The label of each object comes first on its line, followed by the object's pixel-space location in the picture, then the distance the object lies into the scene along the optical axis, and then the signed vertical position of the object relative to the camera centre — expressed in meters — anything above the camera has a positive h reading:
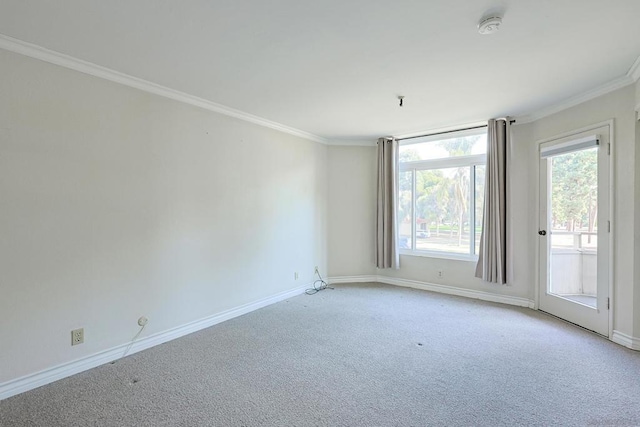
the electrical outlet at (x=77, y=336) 2.54 -1.00
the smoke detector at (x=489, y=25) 1.96 +1.15
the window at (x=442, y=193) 4.70 +0.25
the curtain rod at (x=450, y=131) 4.19 +1.16
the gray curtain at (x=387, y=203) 5.21 +0.11
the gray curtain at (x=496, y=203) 4.20 +0.08
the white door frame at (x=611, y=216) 3.12 -0.07
